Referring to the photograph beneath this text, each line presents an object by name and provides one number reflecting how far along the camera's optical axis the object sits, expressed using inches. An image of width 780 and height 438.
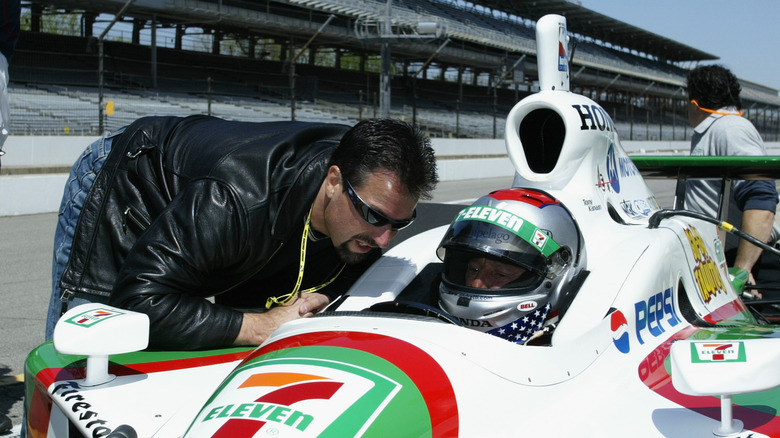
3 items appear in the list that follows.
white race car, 73.0
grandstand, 898.1
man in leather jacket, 98.5
